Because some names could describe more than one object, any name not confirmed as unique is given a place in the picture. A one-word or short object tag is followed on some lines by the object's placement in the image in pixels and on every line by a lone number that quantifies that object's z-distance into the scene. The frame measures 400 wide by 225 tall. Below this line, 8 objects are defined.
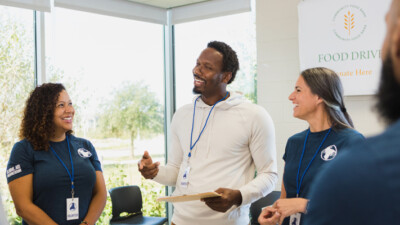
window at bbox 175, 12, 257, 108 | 4.78
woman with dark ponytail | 1.99
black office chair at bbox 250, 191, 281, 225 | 3.55
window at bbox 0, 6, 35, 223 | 3.91
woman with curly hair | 2.49
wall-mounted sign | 3.39
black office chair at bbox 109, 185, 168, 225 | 3.97
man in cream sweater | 2.31
